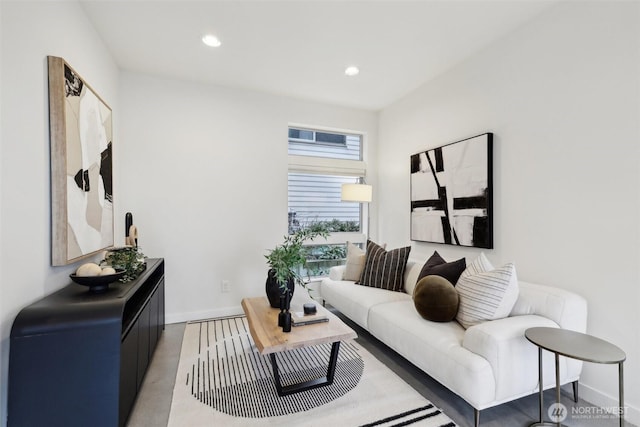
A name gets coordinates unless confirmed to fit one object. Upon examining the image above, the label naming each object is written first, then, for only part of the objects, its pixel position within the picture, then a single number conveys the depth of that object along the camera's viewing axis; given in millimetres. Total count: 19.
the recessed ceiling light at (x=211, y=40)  2610
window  4109
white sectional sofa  1710
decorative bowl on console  1770
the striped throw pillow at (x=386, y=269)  3195
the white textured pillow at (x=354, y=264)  3586
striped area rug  1826
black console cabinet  1404
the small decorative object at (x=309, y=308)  2383
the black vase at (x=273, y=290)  2531
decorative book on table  2208
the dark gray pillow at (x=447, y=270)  2477
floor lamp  3863
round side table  1479
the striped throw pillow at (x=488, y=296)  2004
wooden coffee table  1916
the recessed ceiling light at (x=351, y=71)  3148
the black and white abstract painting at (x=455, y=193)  2709
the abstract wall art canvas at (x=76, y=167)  1784
